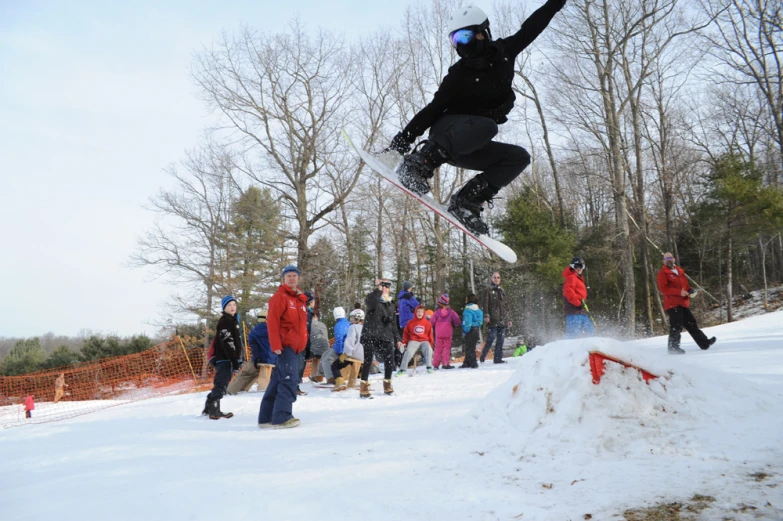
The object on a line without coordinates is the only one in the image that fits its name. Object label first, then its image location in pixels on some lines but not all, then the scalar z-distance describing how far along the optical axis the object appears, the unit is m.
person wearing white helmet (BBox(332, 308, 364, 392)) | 8.29
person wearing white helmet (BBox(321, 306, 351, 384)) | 8.96
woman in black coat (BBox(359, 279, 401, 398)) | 7.46
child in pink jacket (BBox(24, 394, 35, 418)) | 12.76
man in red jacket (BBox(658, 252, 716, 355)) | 8.22
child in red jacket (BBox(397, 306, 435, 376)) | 9.57
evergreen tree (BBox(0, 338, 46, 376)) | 26.23
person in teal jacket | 10.44
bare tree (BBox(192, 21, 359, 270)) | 22.69
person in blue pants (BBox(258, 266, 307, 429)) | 5.53
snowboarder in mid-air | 3.89
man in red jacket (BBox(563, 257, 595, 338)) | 8.45
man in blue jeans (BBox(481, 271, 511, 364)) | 10.61
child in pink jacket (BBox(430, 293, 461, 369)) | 10.76
